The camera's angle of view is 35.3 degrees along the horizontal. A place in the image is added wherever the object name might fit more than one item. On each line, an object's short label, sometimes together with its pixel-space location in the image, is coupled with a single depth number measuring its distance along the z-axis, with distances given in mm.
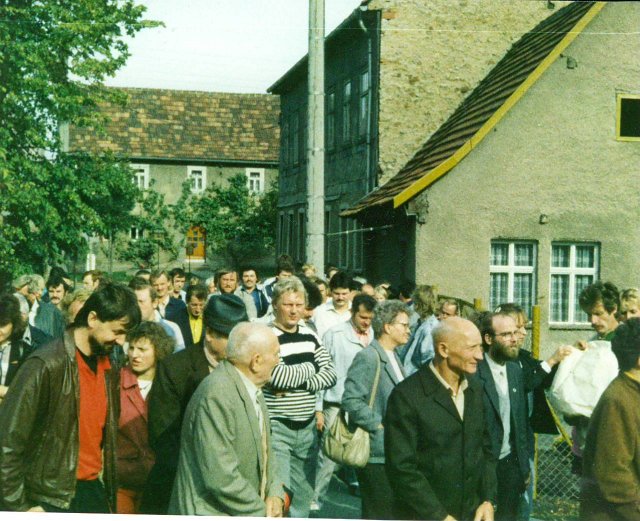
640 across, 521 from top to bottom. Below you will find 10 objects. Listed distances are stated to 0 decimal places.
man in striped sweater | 6457
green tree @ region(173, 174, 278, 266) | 13023
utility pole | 11055
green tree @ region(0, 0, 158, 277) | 12905
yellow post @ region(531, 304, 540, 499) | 8891
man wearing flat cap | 5273
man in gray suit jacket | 4250
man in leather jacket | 4211
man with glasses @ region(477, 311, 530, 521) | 6133
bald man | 4793
